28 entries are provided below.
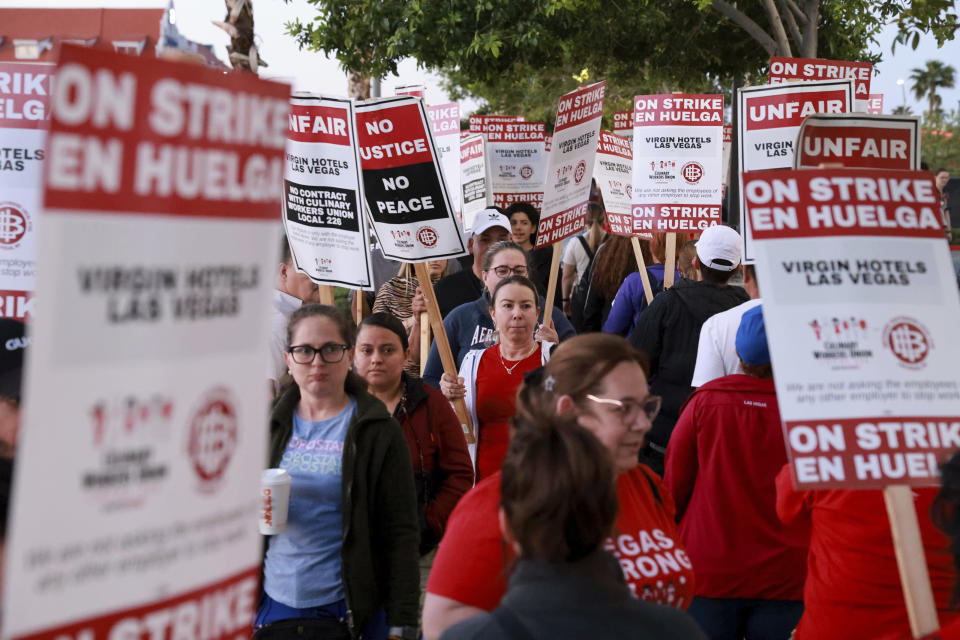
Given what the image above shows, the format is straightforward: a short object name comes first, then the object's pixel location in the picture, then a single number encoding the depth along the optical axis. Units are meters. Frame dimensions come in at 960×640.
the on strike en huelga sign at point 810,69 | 9.09
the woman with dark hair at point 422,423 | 4.53
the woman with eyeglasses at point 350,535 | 3.69
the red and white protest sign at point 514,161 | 12.73
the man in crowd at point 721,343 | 5.02
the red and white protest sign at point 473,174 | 11.91
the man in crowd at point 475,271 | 7.84
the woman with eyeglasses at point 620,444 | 2.69
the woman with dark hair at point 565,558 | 2.11
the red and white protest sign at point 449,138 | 10.96
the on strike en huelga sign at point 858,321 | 2.80
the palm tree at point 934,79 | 84.38
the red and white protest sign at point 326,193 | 5.71
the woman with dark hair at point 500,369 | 5.42
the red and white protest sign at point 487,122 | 12.82
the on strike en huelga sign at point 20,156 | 4.74
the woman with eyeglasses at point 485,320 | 6.09
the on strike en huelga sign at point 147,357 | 1.56
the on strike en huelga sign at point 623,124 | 15.34
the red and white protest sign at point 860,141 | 4.04
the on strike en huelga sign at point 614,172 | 11.08
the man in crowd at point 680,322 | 5.82
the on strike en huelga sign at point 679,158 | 8.69
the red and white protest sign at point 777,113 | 6.31
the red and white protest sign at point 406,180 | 6.02
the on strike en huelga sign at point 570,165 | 7.73
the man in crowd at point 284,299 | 5.09
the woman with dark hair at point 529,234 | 9.80
